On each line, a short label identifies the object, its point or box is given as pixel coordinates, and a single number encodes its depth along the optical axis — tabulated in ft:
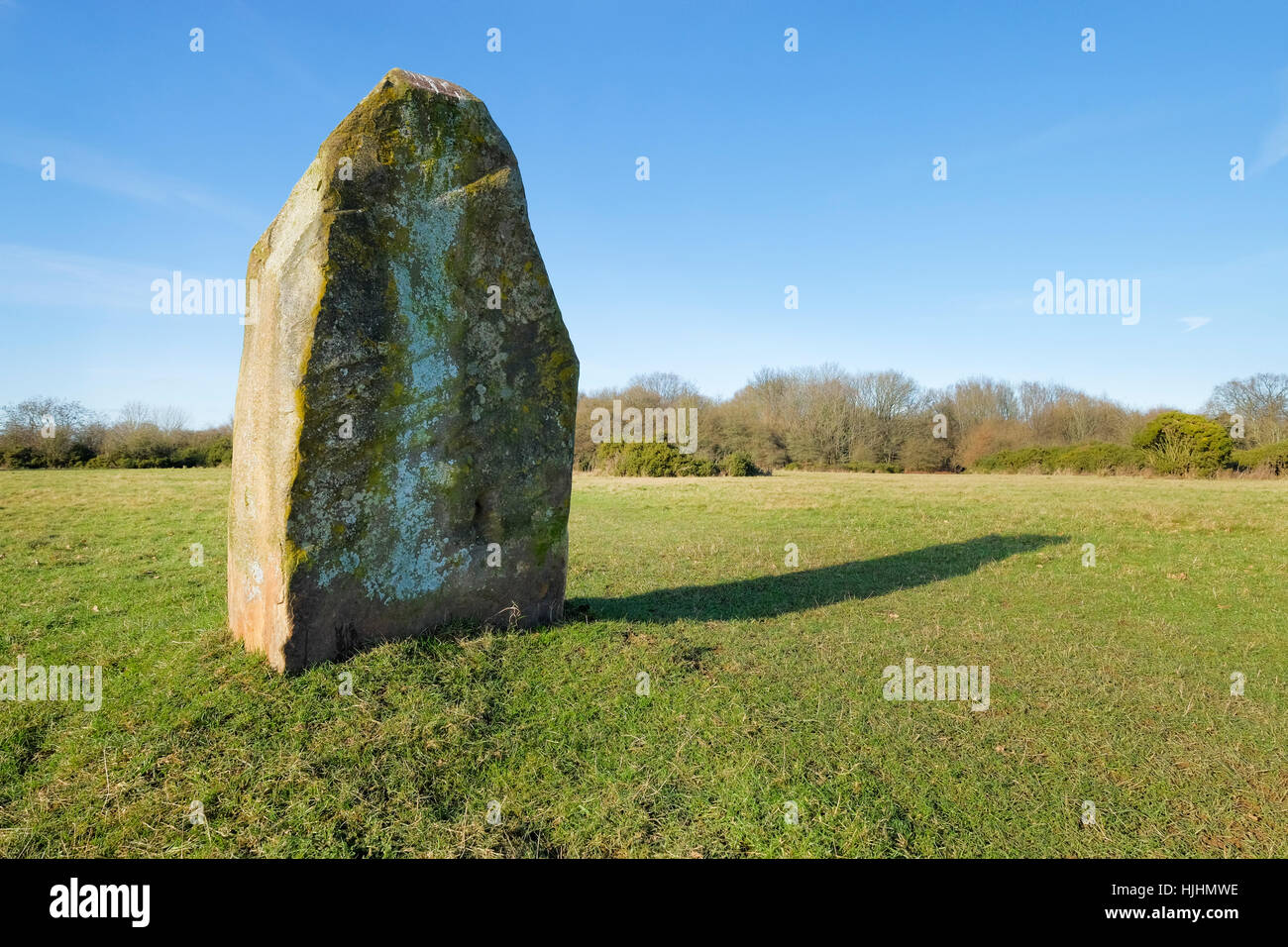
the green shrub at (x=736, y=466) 129.29
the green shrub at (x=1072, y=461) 119.96
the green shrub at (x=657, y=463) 128.98
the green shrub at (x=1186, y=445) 109.91
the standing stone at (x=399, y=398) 18.45
